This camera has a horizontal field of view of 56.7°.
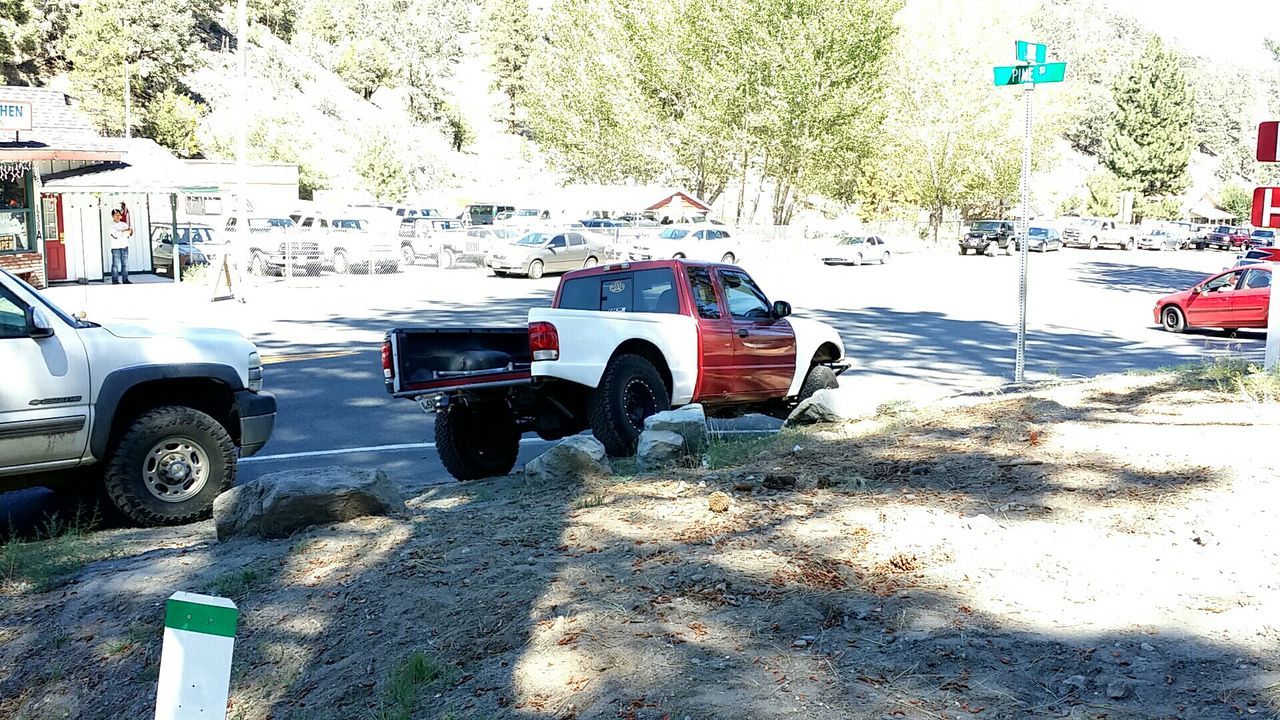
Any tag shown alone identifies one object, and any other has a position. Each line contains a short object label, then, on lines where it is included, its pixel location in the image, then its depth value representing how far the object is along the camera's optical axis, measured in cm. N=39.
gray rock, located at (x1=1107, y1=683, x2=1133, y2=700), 387
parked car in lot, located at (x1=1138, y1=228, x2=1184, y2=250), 6912
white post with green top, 315
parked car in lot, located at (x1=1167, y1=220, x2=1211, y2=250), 7061
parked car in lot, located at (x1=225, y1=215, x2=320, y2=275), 3412
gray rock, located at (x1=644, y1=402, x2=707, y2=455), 852
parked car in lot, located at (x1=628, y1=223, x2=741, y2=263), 4084
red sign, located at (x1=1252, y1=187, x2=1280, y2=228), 1014
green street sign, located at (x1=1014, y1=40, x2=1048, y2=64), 1207
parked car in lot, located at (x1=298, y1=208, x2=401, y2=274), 3528
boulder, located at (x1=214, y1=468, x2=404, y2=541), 639
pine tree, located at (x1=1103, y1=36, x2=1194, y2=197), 8675
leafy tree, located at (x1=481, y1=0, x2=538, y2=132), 11588
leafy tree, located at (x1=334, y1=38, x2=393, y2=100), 9712
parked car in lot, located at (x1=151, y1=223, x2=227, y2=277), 3538
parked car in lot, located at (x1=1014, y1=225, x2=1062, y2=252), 5956
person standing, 3244
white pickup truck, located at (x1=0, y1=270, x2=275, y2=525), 737
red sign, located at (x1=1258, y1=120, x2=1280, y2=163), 1016
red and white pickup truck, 945
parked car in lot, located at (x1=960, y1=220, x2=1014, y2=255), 5703
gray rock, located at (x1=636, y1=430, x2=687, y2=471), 823
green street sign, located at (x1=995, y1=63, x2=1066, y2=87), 1177
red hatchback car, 2178
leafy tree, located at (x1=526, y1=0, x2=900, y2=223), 5369
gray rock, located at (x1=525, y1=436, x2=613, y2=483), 764
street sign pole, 1186
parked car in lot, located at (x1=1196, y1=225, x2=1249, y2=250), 7100
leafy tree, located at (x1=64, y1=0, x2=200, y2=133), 6706
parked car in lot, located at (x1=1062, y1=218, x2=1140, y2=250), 6675
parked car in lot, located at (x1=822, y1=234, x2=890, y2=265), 4772
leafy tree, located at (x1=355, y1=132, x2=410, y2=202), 7262
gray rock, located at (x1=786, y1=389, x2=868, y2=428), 966
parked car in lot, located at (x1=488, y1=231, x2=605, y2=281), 3641
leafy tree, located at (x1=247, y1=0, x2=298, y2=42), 9412
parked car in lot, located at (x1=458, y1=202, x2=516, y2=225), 5506
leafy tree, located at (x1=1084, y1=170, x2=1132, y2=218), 8931
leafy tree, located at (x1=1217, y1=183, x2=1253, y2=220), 10275
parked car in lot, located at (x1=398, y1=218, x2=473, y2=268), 3938
